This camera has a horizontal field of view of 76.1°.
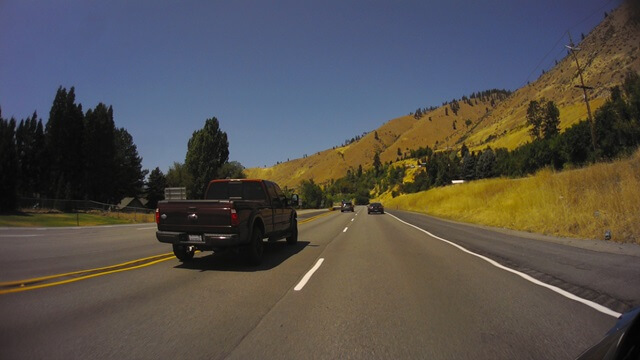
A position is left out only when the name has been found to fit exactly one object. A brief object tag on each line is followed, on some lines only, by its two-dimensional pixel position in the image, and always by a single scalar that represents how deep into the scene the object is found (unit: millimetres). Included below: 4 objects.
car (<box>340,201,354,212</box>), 68625
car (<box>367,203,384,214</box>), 54156
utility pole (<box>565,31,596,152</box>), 34656
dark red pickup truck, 9344
